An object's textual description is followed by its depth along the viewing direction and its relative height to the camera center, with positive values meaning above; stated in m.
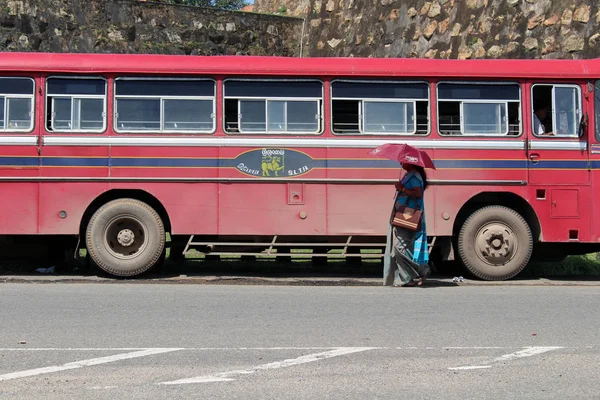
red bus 12.35 +1.13
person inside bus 12.70 +1.57
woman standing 11.54 -0.12
